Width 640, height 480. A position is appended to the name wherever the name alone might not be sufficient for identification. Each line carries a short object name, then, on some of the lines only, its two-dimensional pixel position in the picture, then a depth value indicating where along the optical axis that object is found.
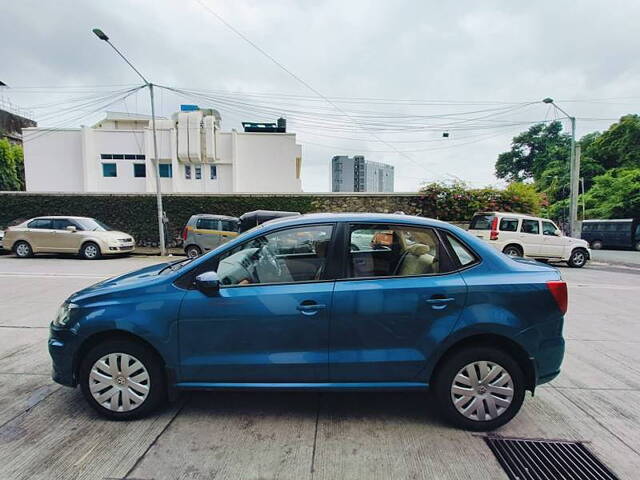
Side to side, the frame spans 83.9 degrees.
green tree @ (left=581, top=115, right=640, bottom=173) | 36.66
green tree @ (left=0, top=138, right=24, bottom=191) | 32.66
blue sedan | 2.64
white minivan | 12.60
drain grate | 2.25
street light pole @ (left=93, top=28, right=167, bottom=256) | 13.88
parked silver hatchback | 12.93
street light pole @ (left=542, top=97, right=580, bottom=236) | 16.81
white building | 27.20
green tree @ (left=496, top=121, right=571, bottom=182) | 52.06
